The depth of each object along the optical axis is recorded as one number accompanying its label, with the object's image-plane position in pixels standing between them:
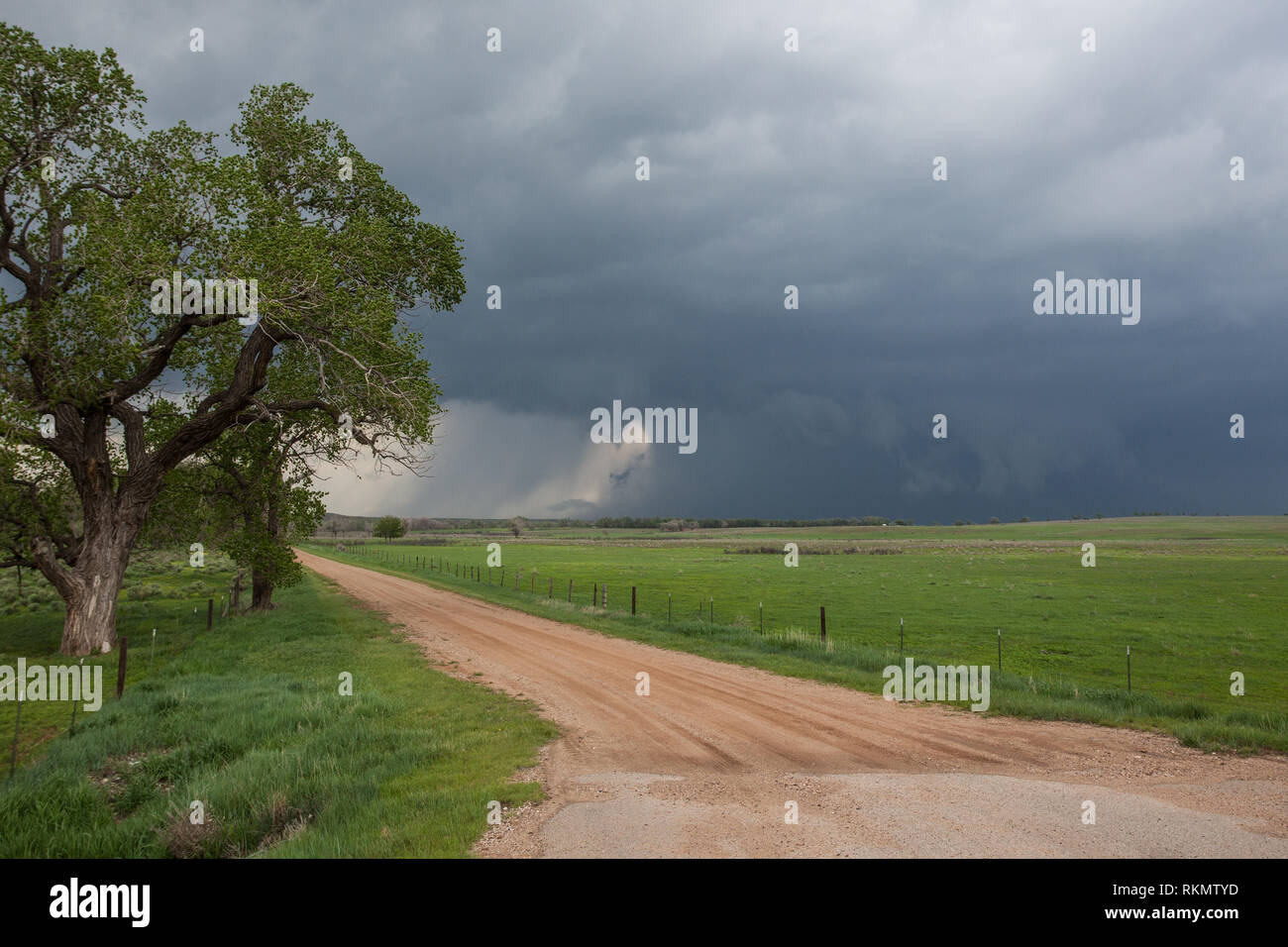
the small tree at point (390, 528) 182.12
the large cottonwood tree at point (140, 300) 19.78
